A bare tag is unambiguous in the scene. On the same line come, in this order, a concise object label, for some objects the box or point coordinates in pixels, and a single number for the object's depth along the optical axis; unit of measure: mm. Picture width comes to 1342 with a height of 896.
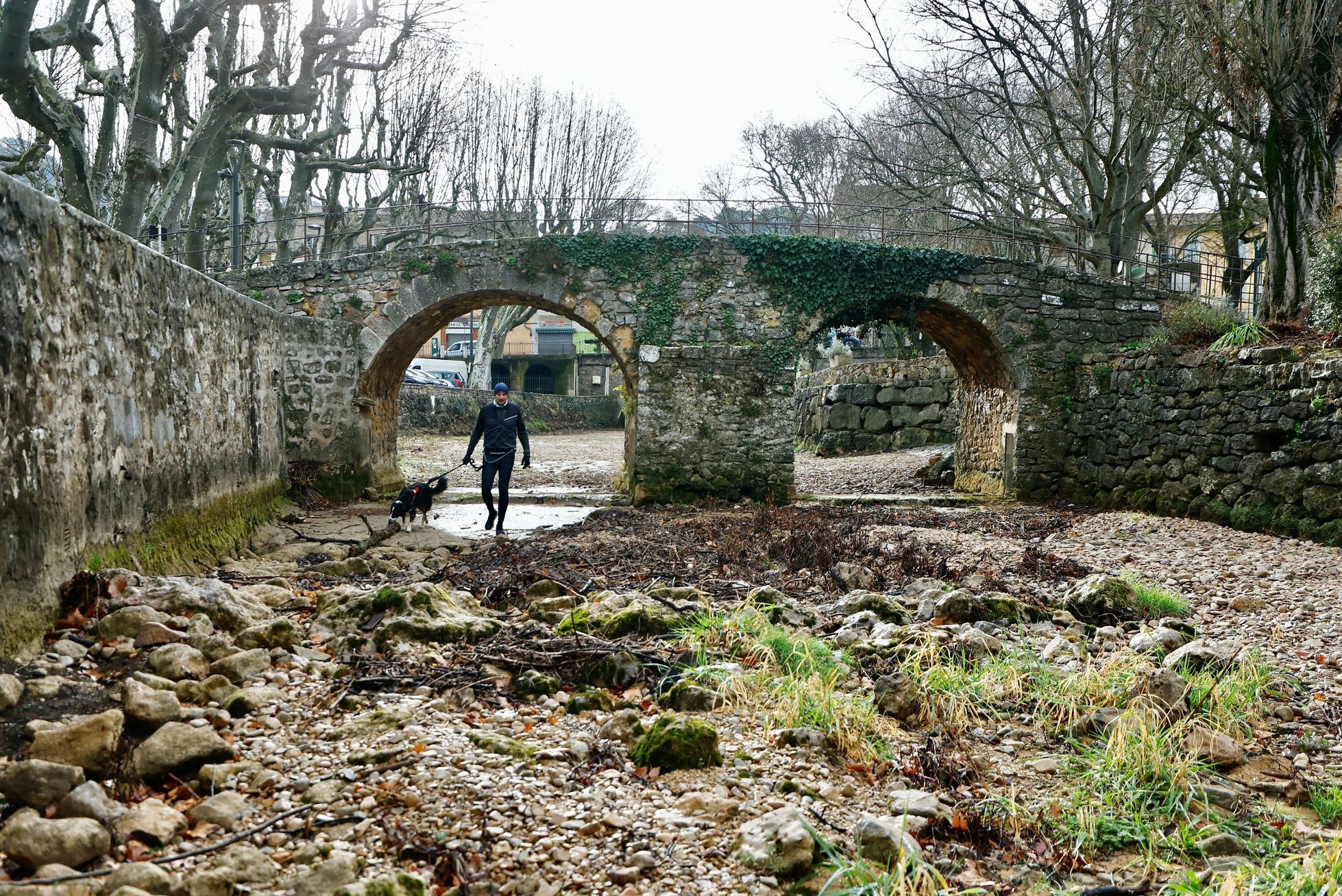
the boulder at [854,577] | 6832
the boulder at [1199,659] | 4426
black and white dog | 9141
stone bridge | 12781
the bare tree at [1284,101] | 9242
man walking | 9945
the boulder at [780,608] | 5379
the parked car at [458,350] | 47728
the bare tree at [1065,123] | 13883
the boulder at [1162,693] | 3840
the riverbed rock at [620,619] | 4781
